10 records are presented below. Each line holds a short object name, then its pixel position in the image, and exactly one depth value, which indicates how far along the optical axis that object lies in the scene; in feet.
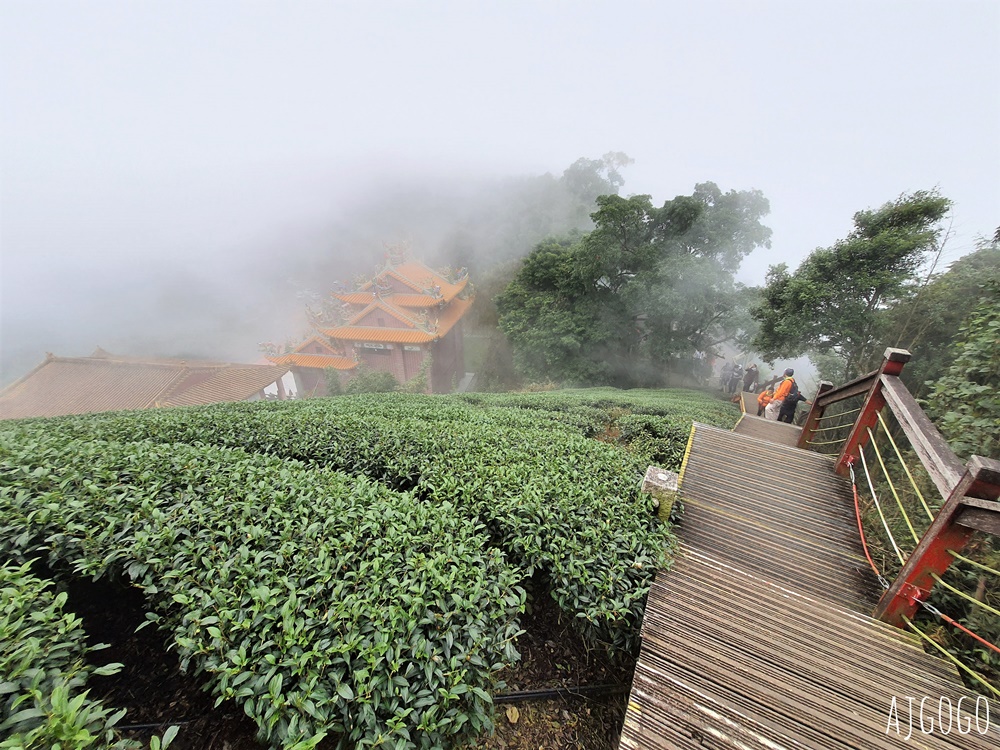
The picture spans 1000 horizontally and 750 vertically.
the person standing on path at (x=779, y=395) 25.95
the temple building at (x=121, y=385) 57.72
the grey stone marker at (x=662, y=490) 9.95
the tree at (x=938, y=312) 24.38
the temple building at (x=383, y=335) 65.51
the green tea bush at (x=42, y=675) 3.90
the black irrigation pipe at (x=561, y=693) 6.92
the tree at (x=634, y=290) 47.55
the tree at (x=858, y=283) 27.78
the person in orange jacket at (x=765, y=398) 30.23
